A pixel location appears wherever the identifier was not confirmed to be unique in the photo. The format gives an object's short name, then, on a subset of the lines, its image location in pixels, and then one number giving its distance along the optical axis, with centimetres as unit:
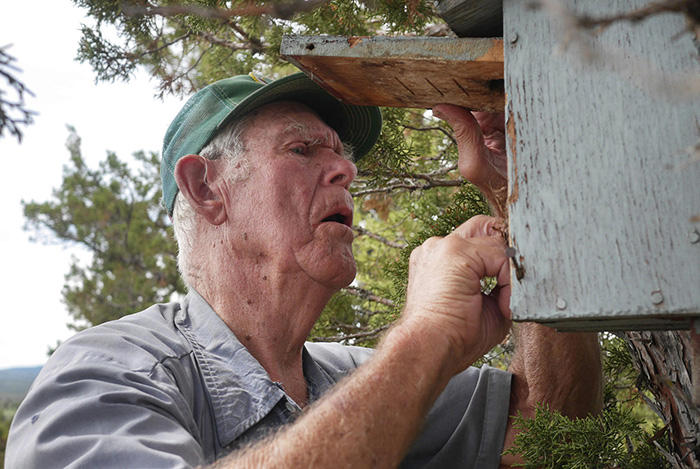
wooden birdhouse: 65
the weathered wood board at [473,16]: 74
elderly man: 69
